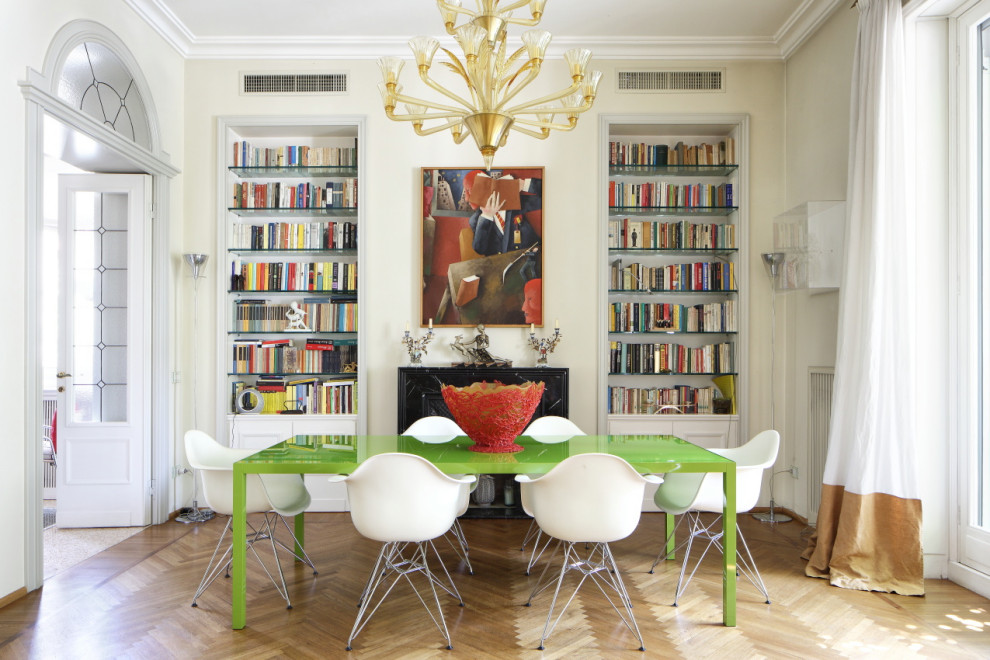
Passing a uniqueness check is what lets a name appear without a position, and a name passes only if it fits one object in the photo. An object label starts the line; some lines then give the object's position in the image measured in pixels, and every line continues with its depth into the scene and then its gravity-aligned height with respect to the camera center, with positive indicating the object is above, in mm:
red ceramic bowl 3180 -413
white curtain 3461 -224
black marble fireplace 4961 -436
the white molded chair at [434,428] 3950 -633
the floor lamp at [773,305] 4793 +186
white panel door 4691 -205
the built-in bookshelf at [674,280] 5207 +386
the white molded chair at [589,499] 2779 -758
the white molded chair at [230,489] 3283 -857
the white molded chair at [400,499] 2771 -756
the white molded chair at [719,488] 3277 -857
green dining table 2965 -641
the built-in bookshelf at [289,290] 5191 +286
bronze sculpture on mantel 5062 -202
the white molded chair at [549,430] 3957 -645
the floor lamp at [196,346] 4848 -172
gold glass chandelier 2799 +1157
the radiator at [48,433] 5488 -953
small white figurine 5266 +59
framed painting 5238 +617
